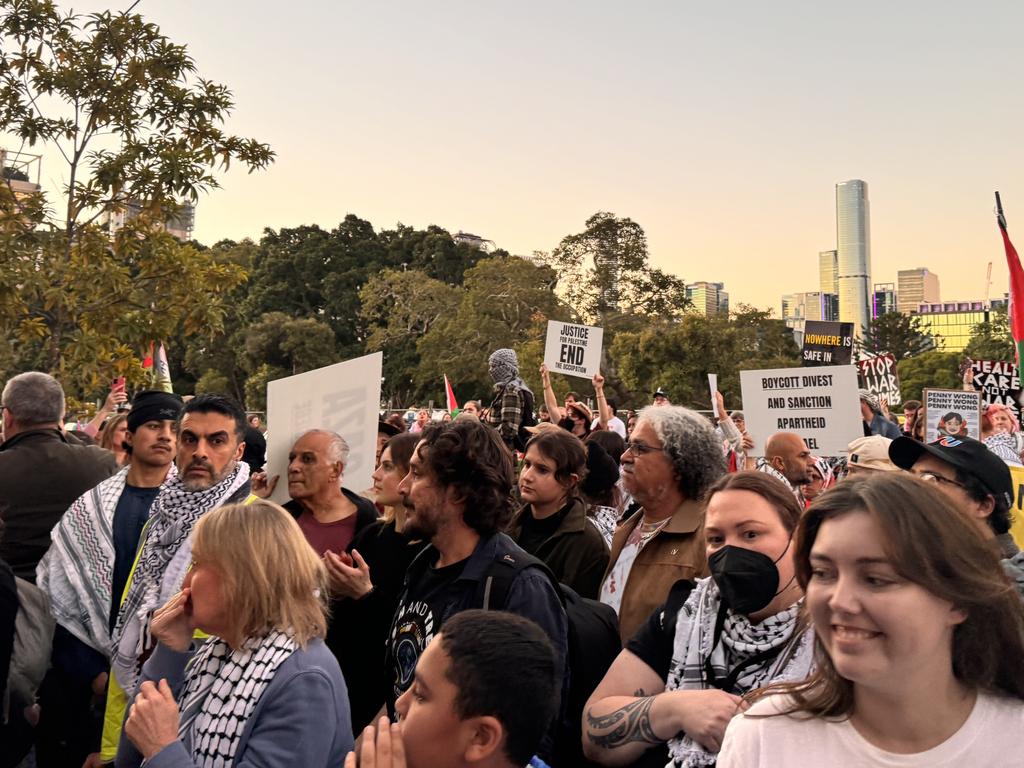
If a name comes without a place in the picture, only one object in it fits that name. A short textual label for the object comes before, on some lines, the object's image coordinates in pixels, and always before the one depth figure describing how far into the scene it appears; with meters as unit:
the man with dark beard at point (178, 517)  3.74
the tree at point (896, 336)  87.12
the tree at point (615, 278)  43.25
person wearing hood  7.71
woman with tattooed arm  2.34
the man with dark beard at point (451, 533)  3.09
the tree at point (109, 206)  7.64
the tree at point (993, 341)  59.53
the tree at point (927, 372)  59.47
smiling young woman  1.74
